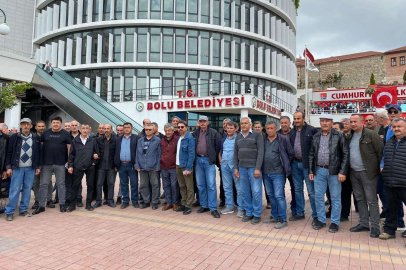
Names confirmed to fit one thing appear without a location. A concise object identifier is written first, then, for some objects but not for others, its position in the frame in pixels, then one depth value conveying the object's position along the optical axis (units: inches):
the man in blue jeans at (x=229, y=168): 238.4
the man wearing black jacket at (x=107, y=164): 267.1
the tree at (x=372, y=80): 2022.6
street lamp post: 346.0
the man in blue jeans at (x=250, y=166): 215.0
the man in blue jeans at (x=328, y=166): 193.8
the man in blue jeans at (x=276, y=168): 209.3
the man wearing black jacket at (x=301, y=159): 209.9
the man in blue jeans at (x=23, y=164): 227.5
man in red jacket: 254.1
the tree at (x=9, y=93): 388.8
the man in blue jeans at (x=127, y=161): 268.7
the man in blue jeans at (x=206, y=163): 239.3
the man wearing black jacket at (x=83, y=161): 255.6
